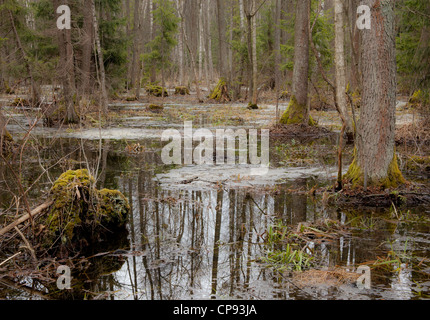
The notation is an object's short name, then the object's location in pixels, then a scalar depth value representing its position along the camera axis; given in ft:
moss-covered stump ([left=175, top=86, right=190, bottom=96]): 125.29
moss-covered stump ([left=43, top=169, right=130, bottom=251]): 16.85
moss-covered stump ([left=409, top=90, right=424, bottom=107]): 38.78
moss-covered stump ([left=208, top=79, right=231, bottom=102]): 99.96
